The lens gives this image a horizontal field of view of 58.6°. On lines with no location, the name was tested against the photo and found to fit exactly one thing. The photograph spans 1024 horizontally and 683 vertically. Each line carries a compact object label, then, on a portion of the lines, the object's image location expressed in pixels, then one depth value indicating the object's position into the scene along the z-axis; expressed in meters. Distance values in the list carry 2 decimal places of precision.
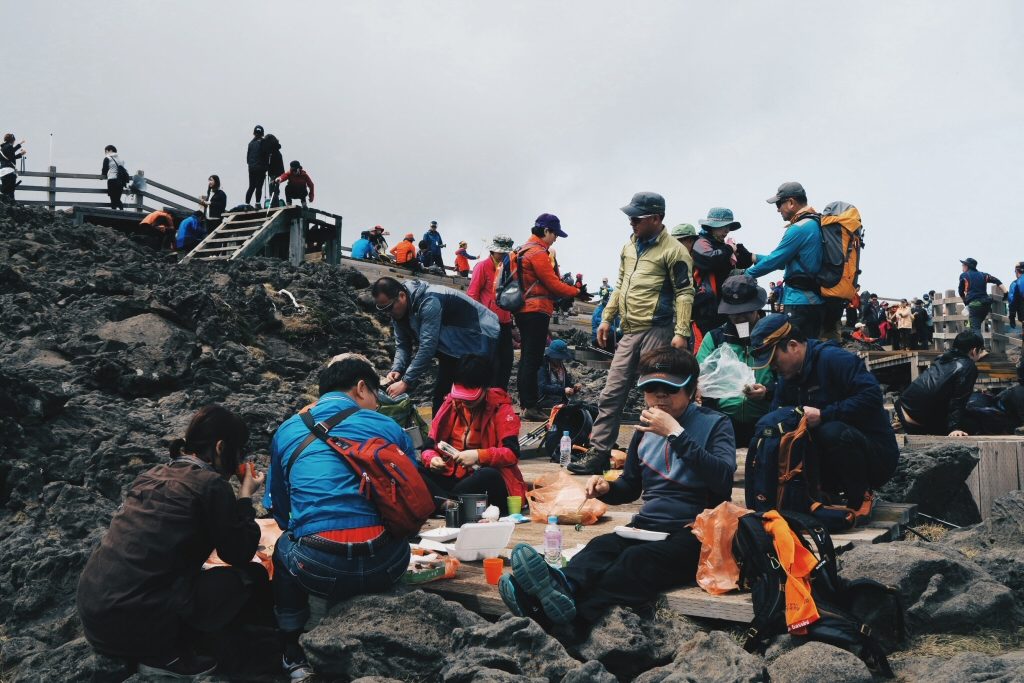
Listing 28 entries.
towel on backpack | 3.93
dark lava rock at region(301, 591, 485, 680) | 4.14
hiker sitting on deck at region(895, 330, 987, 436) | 8.20
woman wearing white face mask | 6.66
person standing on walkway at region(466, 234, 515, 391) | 9.45
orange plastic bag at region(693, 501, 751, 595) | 4.39
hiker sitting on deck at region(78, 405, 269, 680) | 4.13
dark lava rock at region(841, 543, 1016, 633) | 4.31
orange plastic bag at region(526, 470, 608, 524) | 6.21
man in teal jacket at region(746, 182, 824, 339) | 6.82
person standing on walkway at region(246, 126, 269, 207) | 23.03
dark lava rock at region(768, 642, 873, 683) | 3.57
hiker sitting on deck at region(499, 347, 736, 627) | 4.34
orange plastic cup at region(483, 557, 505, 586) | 4.84
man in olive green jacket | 7.09
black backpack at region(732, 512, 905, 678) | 3.88
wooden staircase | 21.12
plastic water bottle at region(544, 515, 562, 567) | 4.73
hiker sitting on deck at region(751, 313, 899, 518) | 5.25
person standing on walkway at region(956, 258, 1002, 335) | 18.08
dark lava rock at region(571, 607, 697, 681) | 4.11
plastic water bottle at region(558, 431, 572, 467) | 8.19
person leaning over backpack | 7.59
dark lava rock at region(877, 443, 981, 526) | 6.67
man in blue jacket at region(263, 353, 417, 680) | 4.38
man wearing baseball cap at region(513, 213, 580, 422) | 9.18
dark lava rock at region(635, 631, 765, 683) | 3.67
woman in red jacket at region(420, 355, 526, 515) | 6.40
